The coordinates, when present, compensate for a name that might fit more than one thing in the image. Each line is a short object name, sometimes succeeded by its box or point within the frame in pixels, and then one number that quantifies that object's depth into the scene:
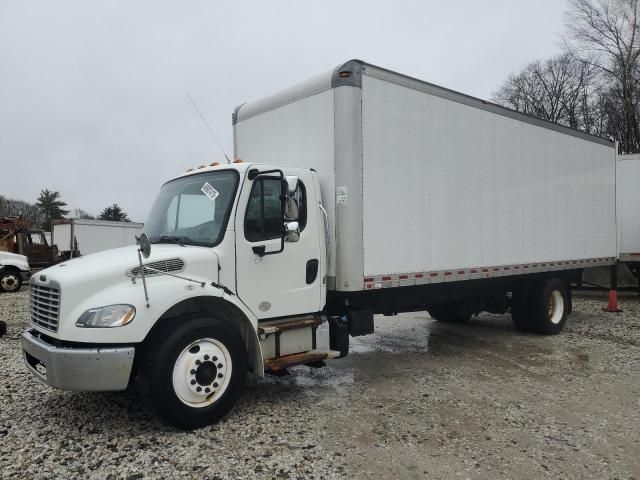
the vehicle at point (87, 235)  25.73
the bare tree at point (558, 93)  33.81
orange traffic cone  11.63
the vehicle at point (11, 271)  17.77
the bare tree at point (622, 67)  26.64
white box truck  4.27
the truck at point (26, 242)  22.47
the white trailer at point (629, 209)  13.47
